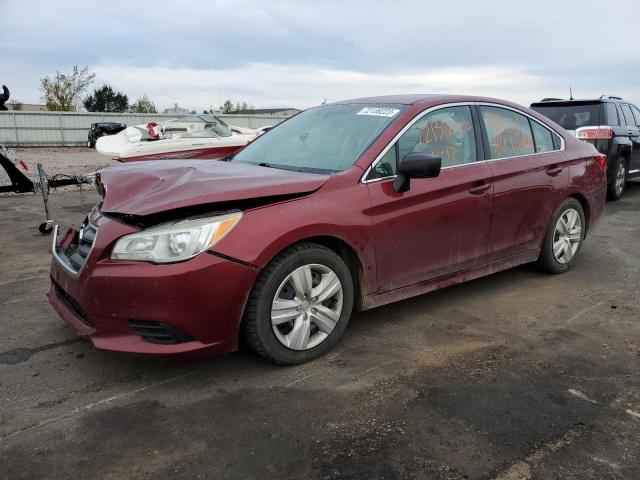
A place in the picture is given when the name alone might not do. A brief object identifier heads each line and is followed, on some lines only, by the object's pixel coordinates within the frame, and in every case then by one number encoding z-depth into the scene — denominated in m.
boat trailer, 6.95
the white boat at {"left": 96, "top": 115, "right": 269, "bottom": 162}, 9.20
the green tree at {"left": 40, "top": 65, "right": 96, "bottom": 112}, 43.91
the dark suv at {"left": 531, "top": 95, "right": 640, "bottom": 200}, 9.30
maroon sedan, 2.88
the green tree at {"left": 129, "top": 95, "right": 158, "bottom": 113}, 53.62
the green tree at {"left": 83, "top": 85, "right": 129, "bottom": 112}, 51.44
